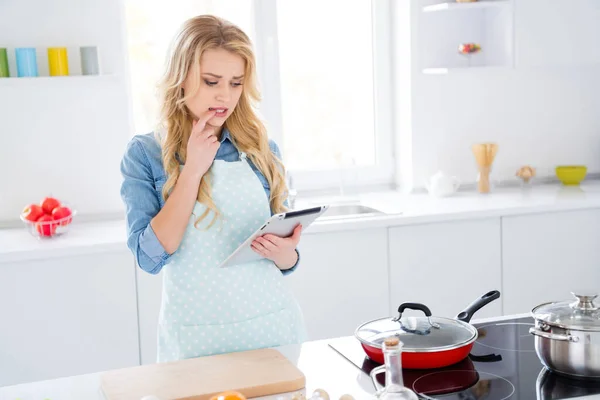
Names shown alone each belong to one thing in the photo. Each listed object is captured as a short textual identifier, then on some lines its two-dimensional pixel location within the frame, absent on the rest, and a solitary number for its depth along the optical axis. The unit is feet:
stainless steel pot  4.86
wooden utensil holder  12.80
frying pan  5.19
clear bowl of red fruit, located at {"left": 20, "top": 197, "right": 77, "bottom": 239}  10.38
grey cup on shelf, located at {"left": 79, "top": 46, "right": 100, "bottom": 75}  11.04
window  12.05
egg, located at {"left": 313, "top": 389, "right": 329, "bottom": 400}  4.48
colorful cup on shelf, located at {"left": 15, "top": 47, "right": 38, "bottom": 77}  10.75
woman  6.41
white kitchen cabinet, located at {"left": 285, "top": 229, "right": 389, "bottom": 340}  10.65
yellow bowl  13.20
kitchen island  4.90
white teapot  12.52
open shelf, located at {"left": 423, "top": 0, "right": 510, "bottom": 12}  12.10
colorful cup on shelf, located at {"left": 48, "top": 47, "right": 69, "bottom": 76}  10.95
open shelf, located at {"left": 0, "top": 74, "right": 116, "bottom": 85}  10.66
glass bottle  4.10
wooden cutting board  4.98
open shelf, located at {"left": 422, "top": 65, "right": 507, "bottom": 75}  12.31
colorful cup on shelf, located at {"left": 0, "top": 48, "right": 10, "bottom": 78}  10.75
